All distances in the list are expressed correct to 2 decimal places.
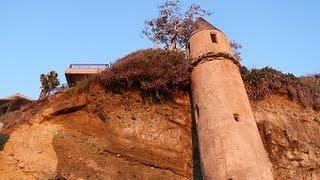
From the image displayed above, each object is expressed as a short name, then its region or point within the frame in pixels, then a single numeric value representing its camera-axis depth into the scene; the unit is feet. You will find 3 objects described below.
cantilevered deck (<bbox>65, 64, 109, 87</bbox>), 47.90
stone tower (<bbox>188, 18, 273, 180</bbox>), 25.42
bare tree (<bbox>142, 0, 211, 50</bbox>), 49.05
